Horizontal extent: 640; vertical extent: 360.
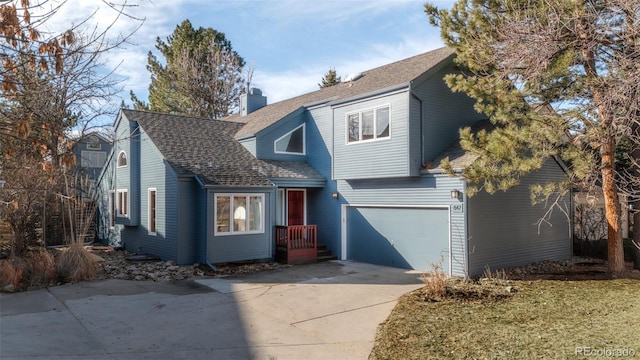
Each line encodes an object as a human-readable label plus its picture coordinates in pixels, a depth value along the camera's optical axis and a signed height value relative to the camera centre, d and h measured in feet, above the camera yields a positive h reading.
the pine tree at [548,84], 28.58 +7.98
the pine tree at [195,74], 99.66 +28.43
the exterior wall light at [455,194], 37.32 +0.09
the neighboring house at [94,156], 89.20 +8.91
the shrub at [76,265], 35.04 -5.34
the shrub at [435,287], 29.40 -6.14
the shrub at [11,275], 31.78 -5.51
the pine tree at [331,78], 122.29 +33.13
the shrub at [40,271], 33.35 -5.57
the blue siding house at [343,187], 40.16 +0.95
